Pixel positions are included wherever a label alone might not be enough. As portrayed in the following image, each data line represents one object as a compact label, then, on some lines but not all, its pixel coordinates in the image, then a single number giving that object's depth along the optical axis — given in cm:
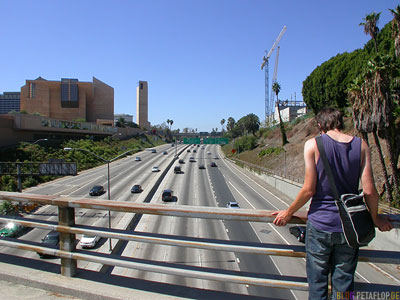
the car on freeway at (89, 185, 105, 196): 3703
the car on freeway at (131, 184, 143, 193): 3932
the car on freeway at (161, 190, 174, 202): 3500
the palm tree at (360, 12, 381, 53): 3161
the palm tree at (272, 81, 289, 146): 7888
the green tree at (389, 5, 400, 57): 2595
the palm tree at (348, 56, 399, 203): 2295
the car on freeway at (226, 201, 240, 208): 3054
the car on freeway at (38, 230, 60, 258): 1620
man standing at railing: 249
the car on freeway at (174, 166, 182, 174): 6019
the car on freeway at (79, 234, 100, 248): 2116
